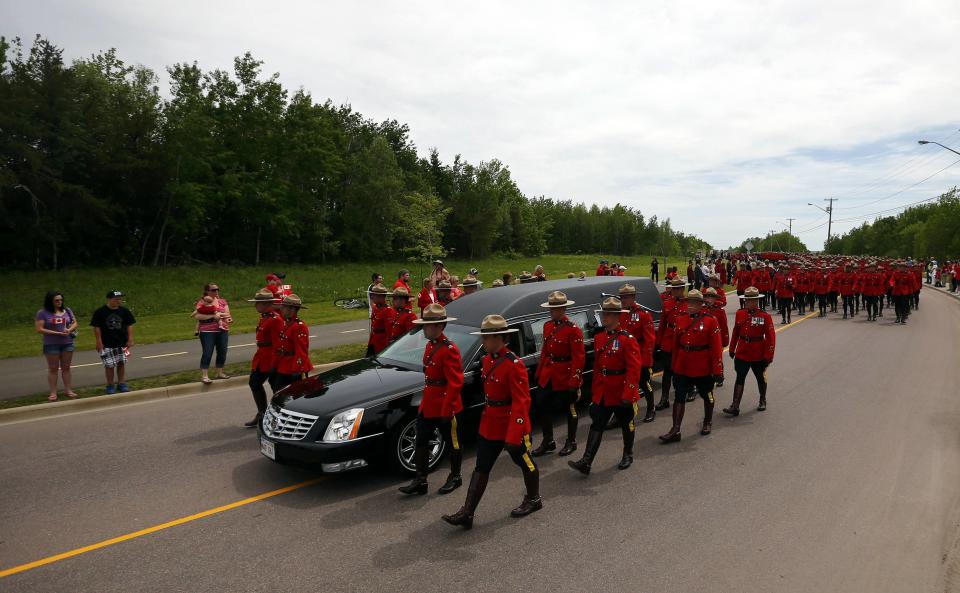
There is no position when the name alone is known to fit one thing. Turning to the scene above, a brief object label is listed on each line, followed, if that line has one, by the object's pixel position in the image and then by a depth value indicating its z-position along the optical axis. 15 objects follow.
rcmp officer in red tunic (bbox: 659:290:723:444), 7.53
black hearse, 5.60
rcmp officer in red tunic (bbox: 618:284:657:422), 8.00
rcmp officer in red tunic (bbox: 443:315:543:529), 4.84
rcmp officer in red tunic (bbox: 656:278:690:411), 9.11
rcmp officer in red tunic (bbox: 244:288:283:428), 7.64
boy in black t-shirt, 9.62
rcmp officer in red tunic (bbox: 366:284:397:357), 9.15
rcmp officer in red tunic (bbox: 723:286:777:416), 8.76
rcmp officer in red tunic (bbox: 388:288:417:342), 8.96
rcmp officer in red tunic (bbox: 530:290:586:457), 6.54
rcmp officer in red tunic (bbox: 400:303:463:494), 5.43
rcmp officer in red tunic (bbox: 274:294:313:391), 7.54
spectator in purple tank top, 9.32
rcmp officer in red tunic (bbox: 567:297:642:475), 6.14
